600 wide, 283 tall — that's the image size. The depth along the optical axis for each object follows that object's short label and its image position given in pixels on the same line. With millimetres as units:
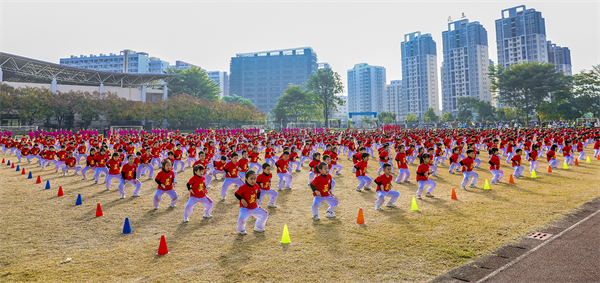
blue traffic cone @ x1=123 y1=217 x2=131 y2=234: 7773
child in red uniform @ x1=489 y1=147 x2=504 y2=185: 13172
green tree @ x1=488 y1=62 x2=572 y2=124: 61844
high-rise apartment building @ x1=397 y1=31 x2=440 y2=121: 149875
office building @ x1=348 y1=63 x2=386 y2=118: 180875
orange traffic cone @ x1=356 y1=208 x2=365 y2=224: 8344
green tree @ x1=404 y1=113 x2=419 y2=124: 97025
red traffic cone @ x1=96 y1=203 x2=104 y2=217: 9281
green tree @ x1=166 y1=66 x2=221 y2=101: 81375
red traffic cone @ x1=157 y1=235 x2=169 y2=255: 6423
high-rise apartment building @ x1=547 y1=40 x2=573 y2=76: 147250
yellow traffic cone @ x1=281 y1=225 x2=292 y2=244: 6986
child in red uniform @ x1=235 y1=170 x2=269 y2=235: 7445
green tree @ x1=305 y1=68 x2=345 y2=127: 78062
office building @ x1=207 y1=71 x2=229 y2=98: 199875
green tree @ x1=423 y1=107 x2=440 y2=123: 97938
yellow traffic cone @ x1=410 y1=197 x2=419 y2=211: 9609
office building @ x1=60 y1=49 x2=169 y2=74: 141250
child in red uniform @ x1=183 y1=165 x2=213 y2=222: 8641
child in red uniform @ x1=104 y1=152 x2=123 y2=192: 12367
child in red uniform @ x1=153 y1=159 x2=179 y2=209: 9531
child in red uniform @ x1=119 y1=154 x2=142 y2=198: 11359
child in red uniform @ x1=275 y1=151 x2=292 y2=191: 12443
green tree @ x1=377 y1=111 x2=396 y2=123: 103150
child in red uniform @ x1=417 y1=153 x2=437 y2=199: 11016
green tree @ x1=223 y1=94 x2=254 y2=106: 124425
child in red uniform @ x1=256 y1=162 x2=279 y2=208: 8734
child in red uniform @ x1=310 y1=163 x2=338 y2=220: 8648
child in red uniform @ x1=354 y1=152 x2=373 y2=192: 11930
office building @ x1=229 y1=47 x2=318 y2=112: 159750
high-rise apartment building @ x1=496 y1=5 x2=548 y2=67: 124750
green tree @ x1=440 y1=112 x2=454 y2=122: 100212
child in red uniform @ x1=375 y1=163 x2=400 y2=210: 9414
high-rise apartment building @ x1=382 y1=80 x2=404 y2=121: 174888
